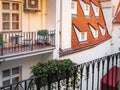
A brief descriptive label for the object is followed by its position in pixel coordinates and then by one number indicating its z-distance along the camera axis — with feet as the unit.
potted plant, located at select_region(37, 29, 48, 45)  35.24
